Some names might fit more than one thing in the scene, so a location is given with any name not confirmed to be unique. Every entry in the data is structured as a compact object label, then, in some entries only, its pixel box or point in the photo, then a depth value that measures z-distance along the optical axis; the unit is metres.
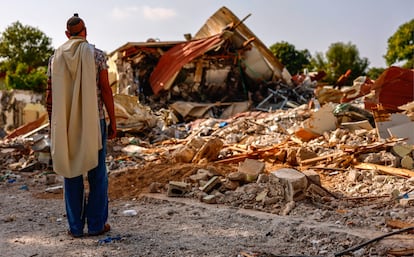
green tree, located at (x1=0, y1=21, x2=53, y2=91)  33.59
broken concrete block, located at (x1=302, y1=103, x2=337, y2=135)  7.83
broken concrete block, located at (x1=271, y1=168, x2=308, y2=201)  4.32
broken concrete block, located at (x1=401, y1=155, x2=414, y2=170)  5.36
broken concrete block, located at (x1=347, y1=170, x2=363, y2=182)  5.10
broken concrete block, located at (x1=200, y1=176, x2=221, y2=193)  5.03
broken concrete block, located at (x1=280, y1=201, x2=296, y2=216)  4.04
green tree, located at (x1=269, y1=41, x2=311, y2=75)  37.03
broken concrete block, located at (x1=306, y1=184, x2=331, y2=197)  4.46
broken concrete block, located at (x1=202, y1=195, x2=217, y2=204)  4.68
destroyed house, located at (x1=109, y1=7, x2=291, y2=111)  14.97
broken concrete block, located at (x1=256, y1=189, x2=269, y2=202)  4.47
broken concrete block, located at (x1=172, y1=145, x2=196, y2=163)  6.90
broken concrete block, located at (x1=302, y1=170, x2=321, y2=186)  4.64
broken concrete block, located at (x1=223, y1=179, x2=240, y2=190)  4.99
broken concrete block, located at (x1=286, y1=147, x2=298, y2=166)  6.27
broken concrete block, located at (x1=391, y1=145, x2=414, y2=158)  5.58
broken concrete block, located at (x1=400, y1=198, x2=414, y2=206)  3.89
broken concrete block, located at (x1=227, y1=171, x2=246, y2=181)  5.05
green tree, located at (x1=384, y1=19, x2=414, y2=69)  33.97
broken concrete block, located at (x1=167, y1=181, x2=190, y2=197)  5.11
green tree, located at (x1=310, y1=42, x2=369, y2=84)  38.19
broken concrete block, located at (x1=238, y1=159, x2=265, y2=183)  5.11
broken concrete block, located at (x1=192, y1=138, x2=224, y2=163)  6.78
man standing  3.33
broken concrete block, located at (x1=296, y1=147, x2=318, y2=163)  6.20
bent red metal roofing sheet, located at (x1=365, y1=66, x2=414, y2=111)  9.82
